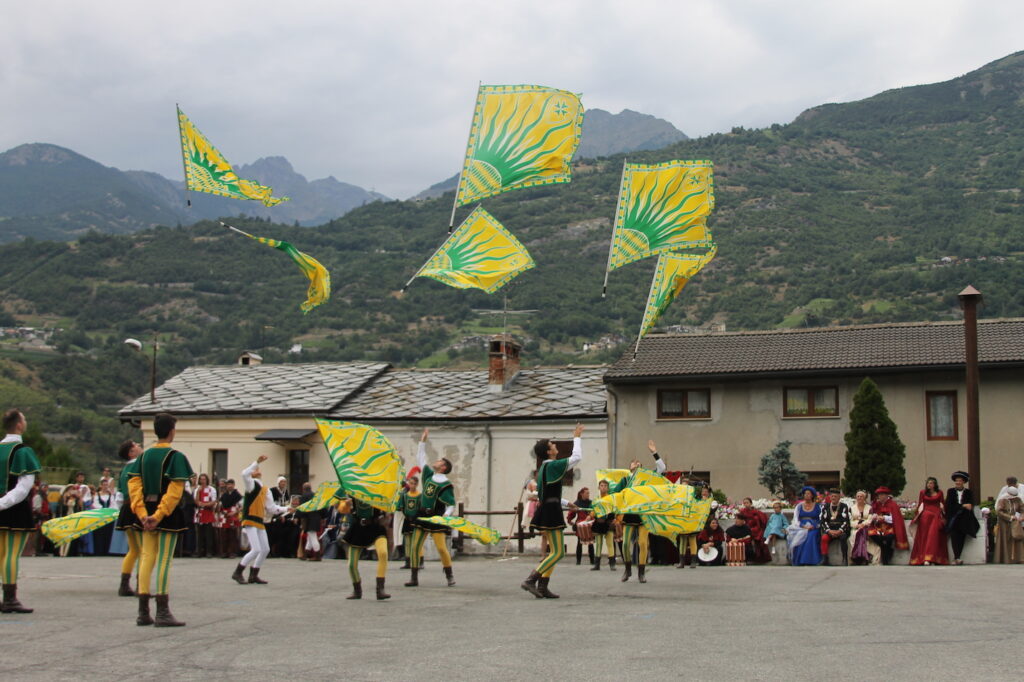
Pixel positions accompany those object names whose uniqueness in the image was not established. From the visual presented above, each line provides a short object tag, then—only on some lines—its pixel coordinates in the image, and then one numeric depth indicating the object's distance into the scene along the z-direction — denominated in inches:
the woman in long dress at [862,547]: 828.6
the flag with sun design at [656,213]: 699.4
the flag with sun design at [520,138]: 636.7
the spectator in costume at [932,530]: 806.5
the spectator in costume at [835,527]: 829.8
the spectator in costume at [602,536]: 802.8
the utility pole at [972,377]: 863.7
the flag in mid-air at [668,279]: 706.8
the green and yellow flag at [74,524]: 541.0
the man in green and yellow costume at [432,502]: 616.7
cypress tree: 1034.7
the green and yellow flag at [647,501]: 619.8
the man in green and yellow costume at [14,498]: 434.3
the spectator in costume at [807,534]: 829.8
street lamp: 1295.2
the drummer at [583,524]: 851.4
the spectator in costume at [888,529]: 824.3
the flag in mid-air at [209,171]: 635.5
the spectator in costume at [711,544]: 850.1
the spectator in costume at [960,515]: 799.7
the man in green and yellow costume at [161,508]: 413.1
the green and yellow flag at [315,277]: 639.1
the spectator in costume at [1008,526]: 798.5
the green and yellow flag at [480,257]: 638.5
